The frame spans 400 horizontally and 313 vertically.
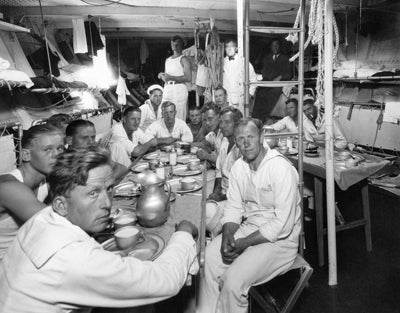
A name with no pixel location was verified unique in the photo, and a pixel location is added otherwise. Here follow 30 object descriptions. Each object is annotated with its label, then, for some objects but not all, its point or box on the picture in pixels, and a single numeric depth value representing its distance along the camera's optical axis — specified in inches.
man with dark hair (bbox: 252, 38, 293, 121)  329.7
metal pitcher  80.4
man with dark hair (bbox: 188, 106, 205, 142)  228.7
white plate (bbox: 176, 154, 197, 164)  161.2
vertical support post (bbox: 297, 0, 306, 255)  107.0
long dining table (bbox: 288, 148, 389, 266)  132.4
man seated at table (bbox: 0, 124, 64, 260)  73.9
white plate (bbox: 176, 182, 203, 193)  108.5
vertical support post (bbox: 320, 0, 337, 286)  107.3
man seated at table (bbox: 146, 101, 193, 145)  207.5
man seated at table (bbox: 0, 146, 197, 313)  42.9
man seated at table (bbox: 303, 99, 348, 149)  168.3
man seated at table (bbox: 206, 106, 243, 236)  121.2
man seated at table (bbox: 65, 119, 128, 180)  140.5
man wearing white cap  251.4
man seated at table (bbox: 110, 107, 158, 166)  177.3
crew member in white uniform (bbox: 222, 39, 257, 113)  277.9
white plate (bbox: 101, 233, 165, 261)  65.4
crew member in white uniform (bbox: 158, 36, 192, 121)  285.6
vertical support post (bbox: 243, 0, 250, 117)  108.0
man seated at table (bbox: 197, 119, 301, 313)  86.7
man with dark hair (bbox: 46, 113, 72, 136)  157.0
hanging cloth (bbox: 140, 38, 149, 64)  399.9
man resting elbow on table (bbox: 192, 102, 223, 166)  183.6
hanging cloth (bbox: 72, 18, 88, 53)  253.0
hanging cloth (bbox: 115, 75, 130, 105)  345.7
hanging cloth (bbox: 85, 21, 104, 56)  266.2
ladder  107.4
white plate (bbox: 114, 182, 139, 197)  106.4
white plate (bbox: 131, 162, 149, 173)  142.3
